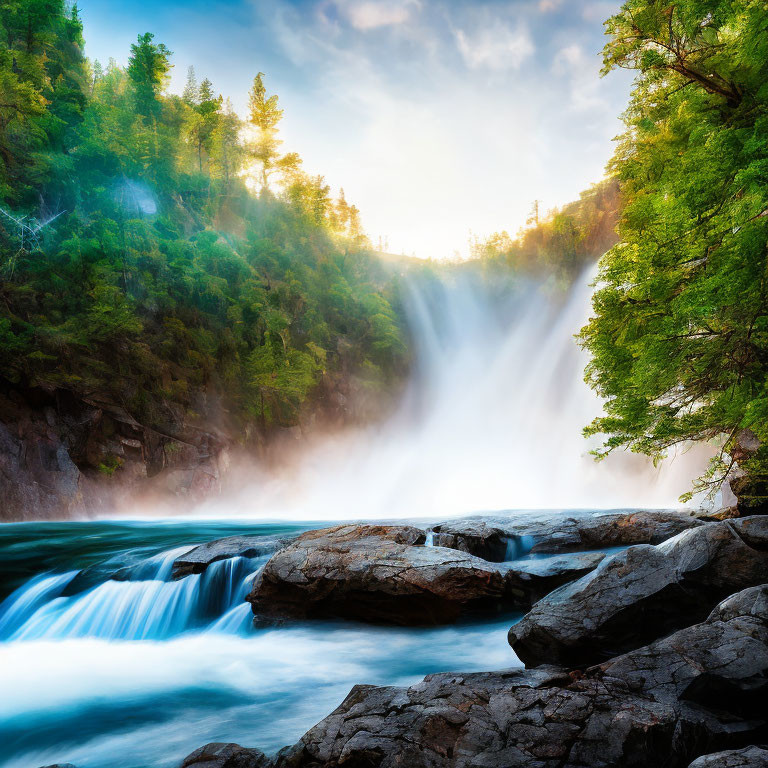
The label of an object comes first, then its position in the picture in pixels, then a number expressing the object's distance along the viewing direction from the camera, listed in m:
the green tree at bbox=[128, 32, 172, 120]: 28.94
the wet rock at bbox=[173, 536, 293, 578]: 8.63
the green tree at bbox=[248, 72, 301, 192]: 36.41
